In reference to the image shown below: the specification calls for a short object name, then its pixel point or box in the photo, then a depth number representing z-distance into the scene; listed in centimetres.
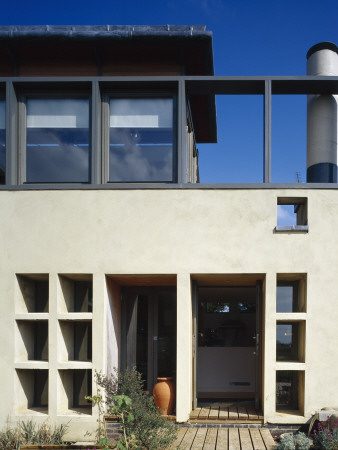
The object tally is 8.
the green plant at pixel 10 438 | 688
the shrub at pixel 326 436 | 622
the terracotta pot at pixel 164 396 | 766
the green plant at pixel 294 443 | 629
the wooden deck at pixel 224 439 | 651
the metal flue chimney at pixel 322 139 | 889
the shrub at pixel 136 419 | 602
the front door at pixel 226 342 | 912
